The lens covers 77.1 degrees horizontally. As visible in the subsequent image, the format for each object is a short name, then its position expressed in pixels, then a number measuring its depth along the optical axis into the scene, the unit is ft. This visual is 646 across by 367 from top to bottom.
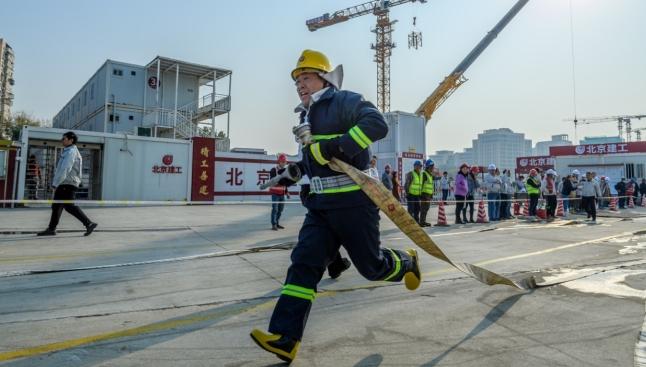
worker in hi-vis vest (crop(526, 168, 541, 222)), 43.06
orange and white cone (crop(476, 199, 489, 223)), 40.88
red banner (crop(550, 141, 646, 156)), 111.75
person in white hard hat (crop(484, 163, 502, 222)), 42.78
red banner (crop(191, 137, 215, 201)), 62.75
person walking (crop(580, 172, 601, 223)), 43.28
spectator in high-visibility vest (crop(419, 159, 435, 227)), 34.60
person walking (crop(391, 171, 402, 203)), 38.04
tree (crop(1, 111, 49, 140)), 156.90
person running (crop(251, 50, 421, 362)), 7.51
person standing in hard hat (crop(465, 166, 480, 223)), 41.27
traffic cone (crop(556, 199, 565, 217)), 50.31
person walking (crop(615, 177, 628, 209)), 73.30
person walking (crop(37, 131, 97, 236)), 23.04
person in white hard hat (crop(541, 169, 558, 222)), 43.50
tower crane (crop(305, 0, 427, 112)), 168.76
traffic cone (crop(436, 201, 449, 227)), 35.55
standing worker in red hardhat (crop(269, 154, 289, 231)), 29.30
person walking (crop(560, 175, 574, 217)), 53.41
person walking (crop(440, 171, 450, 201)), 70.03
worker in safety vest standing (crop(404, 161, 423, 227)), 34.40
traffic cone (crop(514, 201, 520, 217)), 50.75
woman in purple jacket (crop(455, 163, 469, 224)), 38.73
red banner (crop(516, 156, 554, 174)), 117.29
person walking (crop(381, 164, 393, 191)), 35.24
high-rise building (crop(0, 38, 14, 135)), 188.43
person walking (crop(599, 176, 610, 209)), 65.48
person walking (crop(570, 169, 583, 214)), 58.18
